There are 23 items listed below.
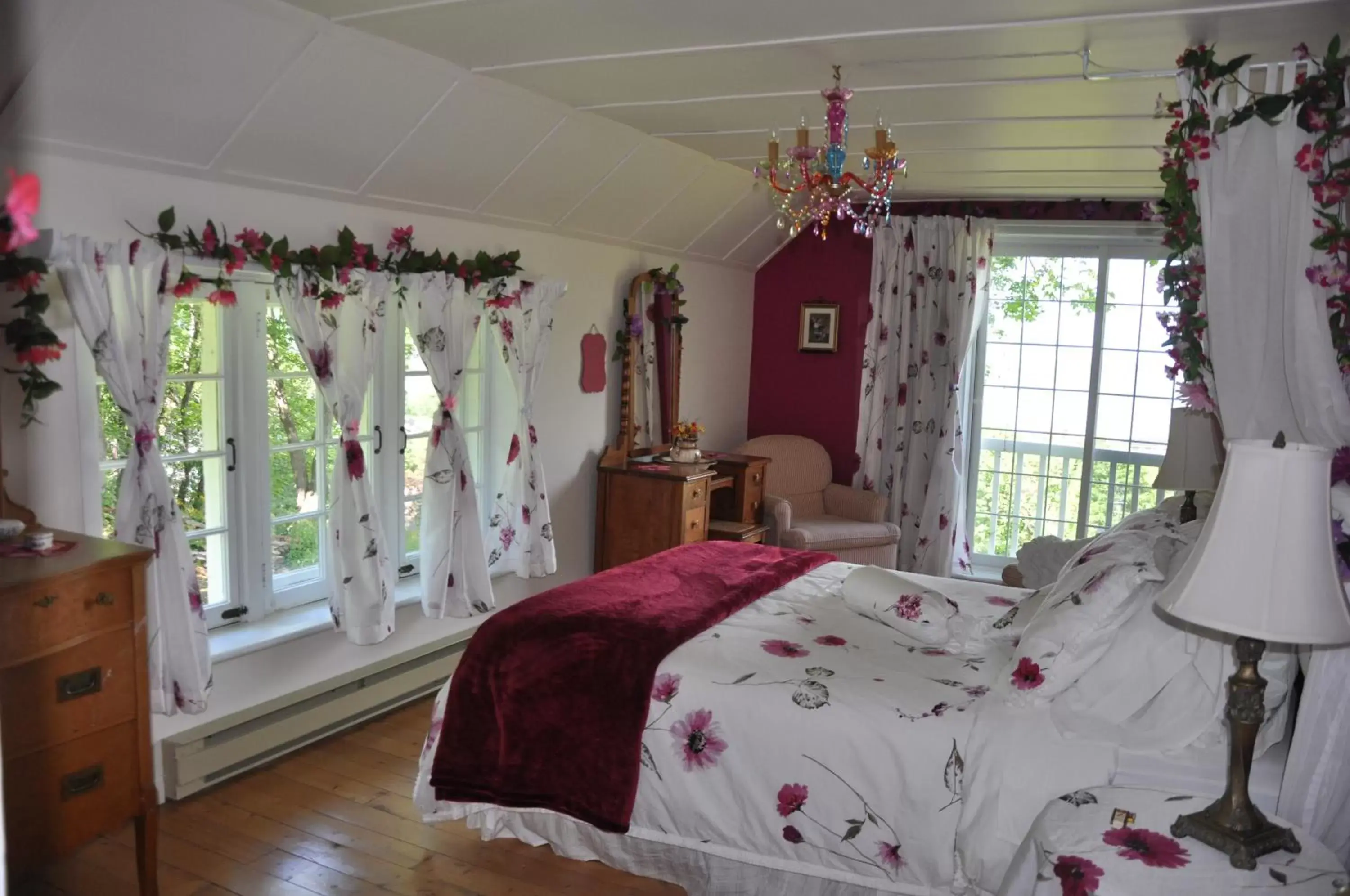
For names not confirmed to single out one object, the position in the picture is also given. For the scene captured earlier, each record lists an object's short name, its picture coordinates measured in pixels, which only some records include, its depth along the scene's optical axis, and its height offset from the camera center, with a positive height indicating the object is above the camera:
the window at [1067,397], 5.81 -0.24
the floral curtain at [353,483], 3.65 -0.55
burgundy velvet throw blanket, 2.75 -1.02
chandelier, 3.24 +0.59
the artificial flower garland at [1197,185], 2.04 +0.38
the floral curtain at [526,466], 4.50 -0.58
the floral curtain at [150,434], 2.86 -0.32
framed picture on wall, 6.43 +0.13
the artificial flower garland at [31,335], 2.43 -0.03
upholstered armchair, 5.66 -0.96
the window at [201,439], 3.31 -0.37
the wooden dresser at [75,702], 2.29 -0.91
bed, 2.37 -1.03
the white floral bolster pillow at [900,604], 3.04 -0.78
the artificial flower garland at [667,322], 5.32 +0.14
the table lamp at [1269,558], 1.71 -0.33
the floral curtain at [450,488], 4.07 -0.62
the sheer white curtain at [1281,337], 2.09 +0.06
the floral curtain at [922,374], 5.92 -0.14
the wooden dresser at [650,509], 5.10 -0.85
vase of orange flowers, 5.44 -0.54
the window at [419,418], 4.25 -0.36
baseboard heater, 3.22 -1.39
